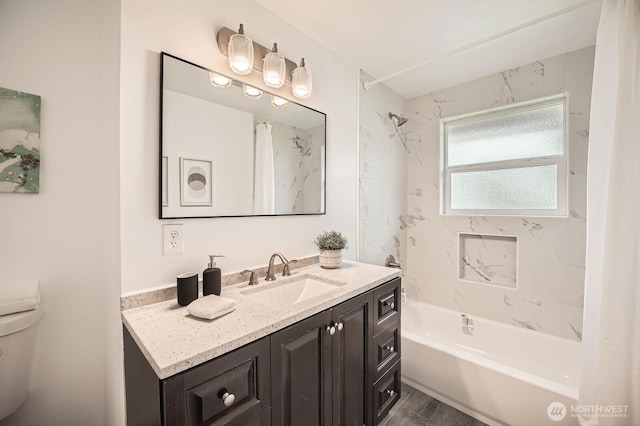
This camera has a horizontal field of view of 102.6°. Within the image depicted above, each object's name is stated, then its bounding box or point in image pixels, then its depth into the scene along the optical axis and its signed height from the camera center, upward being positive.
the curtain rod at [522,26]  1.27 +1.02
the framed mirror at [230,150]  1.14 +0.31
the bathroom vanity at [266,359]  0.73 -0.53
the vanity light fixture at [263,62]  1.27 +0.79
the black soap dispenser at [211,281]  1.13 -0.33
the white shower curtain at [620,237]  1.12 -0.11
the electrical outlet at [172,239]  1.12 -0.14
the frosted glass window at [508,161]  2.06 +0.45
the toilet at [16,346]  0.92 -0.53
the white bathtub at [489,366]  1.43 -1.09
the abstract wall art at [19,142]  1.00 +0.25
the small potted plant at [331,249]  1.65 -0.26
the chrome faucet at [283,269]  1.42 -0.35
